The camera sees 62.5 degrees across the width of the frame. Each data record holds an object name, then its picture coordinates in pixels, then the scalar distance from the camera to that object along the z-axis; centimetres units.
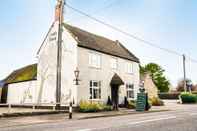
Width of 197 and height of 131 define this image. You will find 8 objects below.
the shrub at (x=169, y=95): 4072
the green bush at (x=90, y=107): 1465
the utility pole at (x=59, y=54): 1512
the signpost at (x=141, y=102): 1566
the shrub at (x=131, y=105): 1832
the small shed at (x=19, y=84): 1958
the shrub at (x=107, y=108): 1564
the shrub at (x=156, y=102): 2297
